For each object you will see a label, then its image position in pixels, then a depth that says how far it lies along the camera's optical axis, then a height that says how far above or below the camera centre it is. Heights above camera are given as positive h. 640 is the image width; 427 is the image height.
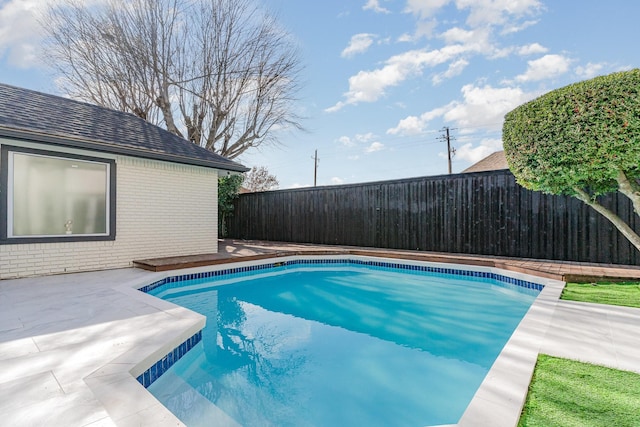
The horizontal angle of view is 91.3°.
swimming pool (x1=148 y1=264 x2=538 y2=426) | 2.25 -1.37
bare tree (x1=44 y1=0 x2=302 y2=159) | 11.51 +6.09
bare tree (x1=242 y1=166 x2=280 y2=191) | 22.66 +2.76
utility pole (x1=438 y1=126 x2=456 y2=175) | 22.20 +5.55
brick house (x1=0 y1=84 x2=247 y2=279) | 5.19 +0.59
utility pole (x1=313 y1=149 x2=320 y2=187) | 27.42 +4.43
